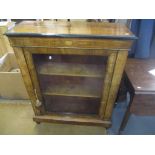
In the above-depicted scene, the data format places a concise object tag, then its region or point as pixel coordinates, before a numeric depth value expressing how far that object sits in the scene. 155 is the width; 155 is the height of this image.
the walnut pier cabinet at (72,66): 0.92
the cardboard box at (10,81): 1.61
